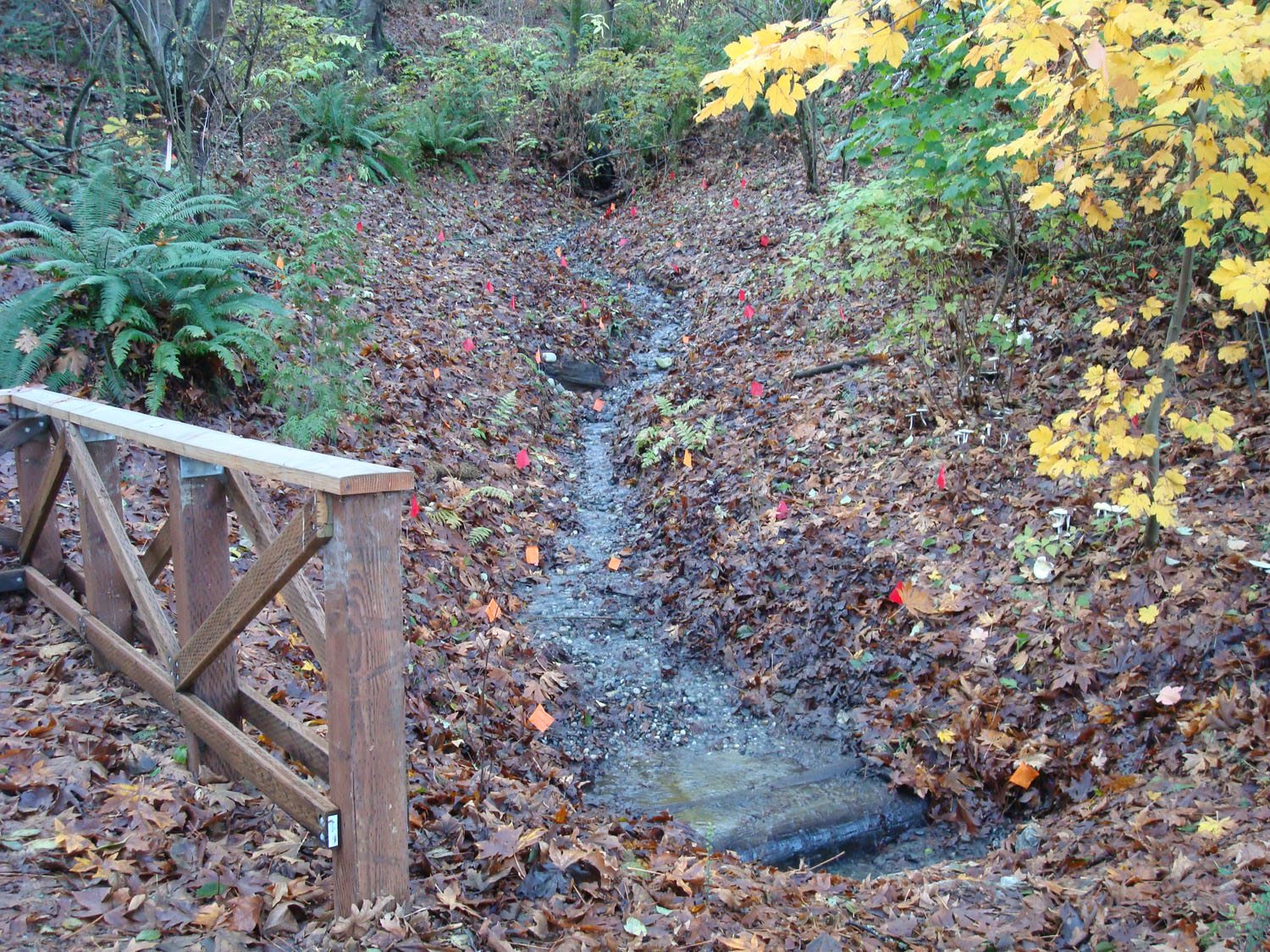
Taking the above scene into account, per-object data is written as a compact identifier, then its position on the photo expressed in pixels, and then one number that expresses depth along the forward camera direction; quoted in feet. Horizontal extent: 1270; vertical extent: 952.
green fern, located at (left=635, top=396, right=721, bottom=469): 26.89
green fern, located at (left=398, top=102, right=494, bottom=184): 50.72
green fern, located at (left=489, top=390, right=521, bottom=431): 28.32
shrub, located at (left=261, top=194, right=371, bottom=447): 20.25
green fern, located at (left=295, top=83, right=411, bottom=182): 43.60
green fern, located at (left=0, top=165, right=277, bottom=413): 18.29
